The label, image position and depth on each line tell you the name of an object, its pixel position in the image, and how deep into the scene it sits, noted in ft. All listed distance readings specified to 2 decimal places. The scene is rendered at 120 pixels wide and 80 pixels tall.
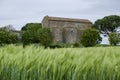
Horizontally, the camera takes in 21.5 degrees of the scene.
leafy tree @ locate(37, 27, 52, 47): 210.18
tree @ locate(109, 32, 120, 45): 233.35
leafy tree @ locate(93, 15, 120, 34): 267.53
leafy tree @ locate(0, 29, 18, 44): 191.13
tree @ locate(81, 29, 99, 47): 211.82
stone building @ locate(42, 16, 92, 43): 263.29
